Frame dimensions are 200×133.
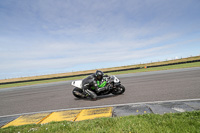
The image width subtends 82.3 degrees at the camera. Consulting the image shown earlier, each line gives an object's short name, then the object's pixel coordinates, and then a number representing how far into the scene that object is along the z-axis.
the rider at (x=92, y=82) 6.44
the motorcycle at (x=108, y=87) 6.70
